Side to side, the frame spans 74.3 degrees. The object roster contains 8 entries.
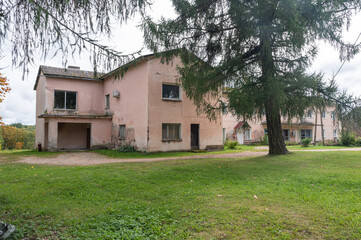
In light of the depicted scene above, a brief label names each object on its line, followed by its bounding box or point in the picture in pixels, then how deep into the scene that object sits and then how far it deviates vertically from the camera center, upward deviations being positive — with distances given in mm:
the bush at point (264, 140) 26734 -848
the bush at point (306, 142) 23469 -884
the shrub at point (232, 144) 20797 -965
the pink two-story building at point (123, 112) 15750 +1560
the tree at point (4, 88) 14609 +2966
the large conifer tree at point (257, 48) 9062 +3693
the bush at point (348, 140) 24356 -725
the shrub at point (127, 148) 16234 -1043
